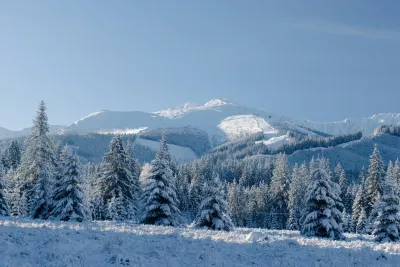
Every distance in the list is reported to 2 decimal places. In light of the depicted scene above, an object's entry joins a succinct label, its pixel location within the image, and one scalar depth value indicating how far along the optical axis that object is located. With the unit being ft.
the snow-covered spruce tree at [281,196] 258.16
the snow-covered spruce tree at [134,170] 175.66
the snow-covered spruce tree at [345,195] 290.76
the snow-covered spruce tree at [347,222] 213.05
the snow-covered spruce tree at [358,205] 199.90
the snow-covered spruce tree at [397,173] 213.17
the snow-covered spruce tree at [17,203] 156.15
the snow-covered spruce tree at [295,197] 232.53
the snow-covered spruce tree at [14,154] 272.72
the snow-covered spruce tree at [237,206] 307.37
